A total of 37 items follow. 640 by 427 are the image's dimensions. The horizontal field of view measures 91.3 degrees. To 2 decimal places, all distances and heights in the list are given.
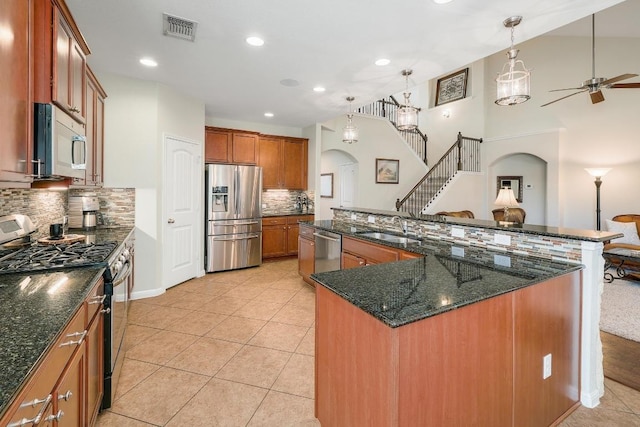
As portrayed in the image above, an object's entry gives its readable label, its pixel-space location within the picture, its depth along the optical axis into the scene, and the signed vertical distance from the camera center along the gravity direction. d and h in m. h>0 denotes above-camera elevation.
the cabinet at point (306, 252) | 4.30 -0.62
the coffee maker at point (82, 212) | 3.53 -0.07
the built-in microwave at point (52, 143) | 1.64 +0.35
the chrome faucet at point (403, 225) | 3.41 -0.17
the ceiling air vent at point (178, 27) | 2.51 +1.50
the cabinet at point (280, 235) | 6.04 -0.54
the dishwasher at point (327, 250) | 3.74 -0.52
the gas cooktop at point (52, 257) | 1.78 -0.33
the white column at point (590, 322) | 1.94 -0.70
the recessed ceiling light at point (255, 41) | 2.80 +1.52
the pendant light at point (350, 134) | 4.15 +0.99
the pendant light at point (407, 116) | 3.33 +1.00
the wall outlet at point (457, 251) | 2.45 -0.33
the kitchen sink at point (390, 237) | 3.31 -0.32
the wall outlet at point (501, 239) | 2.37 -0.22
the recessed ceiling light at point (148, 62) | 3.30 +1.55
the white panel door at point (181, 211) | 4.25 -0.06
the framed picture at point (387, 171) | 7.97 +0.99
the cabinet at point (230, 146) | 5.45 +1.10
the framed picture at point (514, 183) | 7.89 +0.70
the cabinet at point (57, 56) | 1.64 +0.86
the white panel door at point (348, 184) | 7.91 +0.66
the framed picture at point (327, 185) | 9.07 +0.69
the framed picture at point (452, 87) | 8.62 +3.54
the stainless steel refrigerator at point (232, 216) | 5.10 -0.15
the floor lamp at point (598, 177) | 6.04 +0.69
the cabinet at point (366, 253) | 2.82 -0.44
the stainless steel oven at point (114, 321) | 1.95 -0.78
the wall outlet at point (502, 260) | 2.08 -0.35
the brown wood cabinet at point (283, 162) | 6.15 +0.94
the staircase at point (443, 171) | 8.15 +1.05
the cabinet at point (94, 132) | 2.66 +0.70
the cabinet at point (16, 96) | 1.32 +0.50
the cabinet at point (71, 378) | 0.89 -0.63
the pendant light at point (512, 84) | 2.26 +0.93
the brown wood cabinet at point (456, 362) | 1.24 -0.71
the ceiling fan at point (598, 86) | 4.16 +1.79
